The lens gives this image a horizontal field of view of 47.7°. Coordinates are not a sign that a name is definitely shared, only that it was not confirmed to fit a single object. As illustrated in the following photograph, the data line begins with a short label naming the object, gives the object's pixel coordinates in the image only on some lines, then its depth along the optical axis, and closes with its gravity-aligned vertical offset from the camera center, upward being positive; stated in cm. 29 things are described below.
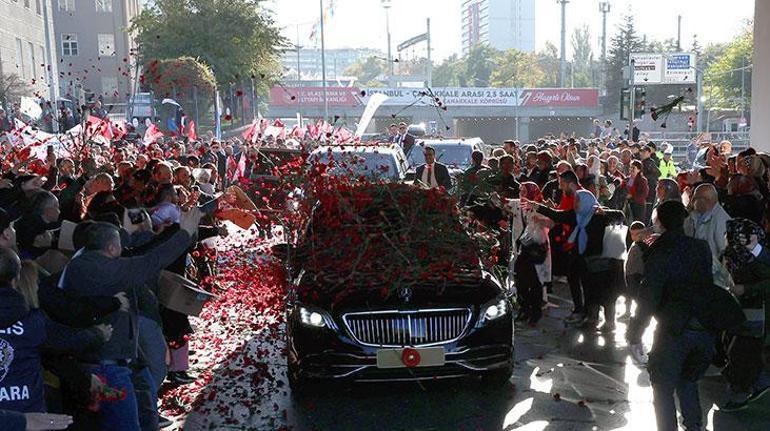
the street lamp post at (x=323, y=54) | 5734 +325
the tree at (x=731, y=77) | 8931 +177
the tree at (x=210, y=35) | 5306 +435
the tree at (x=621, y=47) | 9025 +526
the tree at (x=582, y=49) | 16948 +1001
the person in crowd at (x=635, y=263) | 773 -149
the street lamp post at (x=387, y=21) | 9042 +963
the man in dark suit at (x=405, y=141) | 2288 -102
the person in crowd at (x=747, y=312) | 695 -177
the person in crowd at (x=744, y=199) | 945 -114
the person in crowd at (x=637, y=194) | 1391 -155
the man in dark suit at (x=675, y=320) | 582 -149
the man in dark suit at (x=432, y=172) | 1423 -117
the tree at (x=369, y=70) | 18529 +708
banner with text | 6500 +29
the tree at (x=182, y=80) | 3900 +121
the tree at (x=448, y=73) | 15462 +498
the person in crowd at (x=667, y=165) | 2109 -171
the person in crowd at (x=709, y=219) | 841 -121
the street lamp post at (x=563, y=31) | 8344 +650
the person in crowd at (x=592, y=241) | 1001 -164
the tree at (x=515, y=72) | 12119 +388
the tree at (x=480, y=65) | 14038 +568
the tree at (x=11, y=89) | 3596 +97
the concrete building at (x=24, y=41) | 4331 +371
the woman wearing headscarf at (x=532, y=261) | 1019 -191
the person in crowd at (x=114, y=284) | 498 -100
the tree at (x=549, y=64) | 14338 +617
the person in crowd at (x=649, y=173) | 1662 -148
